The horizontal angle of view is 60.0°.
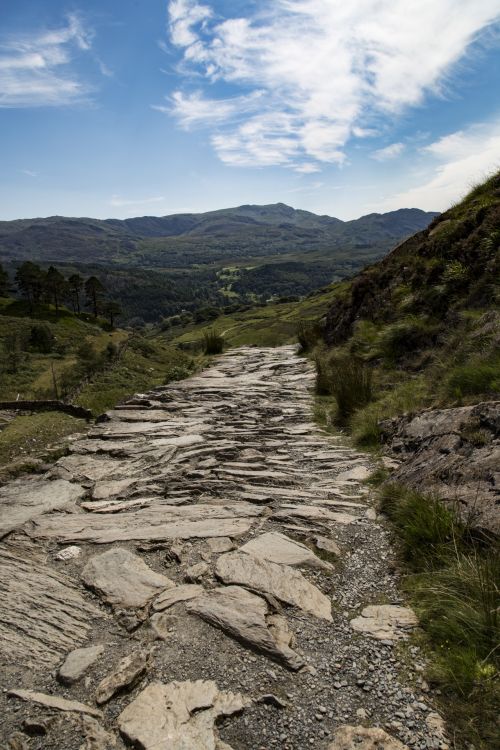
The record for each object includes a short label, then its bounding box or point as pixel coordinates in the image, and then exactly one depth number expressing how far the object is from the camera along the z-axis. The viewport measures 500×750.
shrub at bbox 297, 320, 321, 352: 19.12
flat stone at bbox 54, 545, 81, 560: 4.69
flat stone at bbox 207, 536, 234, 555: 4.69
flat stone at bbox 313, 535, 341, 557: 4.60
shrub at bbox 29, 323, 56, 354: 43.25
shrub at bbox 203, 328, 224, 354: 21.16
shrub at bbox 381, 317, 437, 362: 10.65
